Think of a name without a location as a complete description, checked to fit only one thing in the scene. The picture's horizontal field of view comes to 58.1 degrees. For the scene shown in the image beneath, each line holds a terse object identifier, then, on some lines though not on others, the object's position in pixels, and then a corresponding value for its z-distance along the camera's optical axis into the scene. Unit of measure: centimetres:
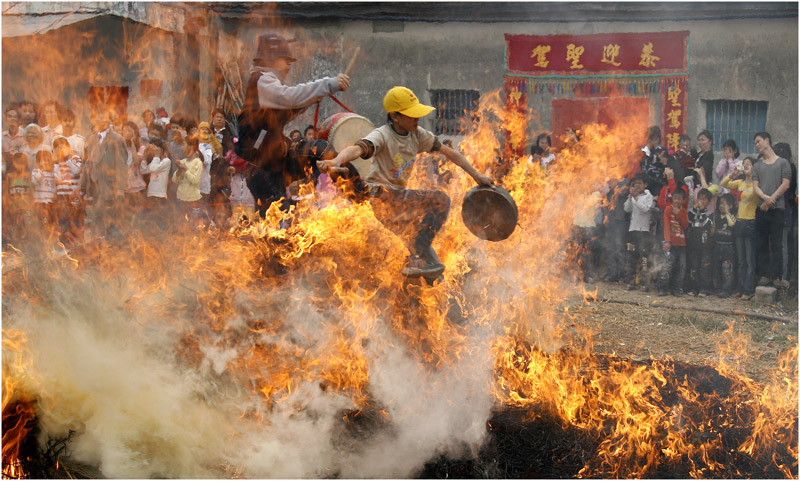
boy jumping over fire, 556
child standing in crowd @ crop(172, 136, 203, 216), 1014
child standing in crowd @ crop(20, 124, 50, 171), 955
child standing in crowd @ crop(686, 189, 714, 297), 938
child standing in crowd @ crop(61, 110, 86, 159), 1003
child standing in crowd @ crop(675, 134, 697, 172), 998
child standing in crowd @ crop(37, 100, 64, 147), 992
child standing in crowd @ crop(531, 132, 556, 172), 1034
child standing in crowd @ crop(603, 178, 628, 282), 997
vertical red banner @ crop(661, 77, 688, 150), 1277
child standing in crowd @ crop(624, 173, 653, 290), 976
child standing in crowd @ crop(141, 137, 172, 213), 1005
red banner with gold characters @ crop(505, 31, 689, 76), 1278
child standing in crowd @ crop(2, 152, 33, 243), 923
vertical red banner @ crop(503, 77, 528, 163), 1326
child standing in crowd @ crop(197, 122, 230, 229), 1029
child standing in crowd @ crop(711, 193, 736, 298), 916
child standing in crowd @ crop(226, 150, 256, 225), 1038
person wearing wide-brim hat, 603
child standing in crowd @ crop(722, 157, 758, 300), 898
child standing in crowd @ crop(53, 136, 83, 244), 961
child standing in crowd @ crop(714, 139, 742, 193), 973
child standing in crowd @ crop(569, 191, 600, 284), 1009
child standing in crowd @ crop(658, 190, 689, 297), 949
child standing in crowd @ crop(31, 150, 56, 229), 948
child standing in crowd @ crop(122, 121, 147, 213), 1006
